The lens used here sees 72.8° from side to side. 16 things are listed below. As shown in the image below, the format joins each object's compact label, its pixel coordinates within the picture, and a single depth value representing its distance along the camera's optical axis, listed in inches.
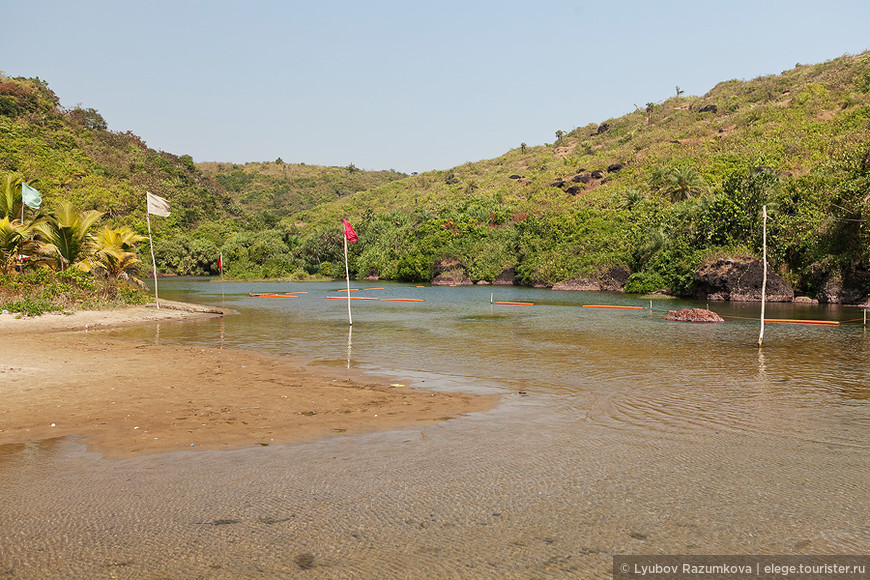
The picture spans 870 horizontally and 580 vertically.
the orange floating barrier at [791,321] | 1047.0
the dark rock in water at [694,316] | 1108.4
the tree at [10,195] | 1074.1
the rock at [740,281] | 1642.5
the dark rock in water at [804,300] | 1586.4
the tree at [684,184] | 2389.3
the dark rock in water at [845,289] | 1476.4
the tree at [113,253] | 1147.3
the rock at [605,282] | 2241.6
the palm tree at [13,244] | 962.1
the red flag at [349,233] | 919.2
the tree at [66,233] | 1022.4
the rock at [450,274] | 2881.4
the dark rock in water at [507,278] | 2785.4
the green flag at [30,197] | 1014.4
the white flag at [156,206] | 1136.2
